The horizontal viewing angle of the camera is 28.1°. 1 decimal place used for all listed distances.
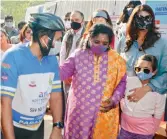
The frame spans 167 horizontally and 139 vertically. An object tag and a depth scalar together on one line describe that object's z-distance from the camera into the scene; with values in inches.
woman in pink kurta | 114.9
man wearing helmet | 83.4
